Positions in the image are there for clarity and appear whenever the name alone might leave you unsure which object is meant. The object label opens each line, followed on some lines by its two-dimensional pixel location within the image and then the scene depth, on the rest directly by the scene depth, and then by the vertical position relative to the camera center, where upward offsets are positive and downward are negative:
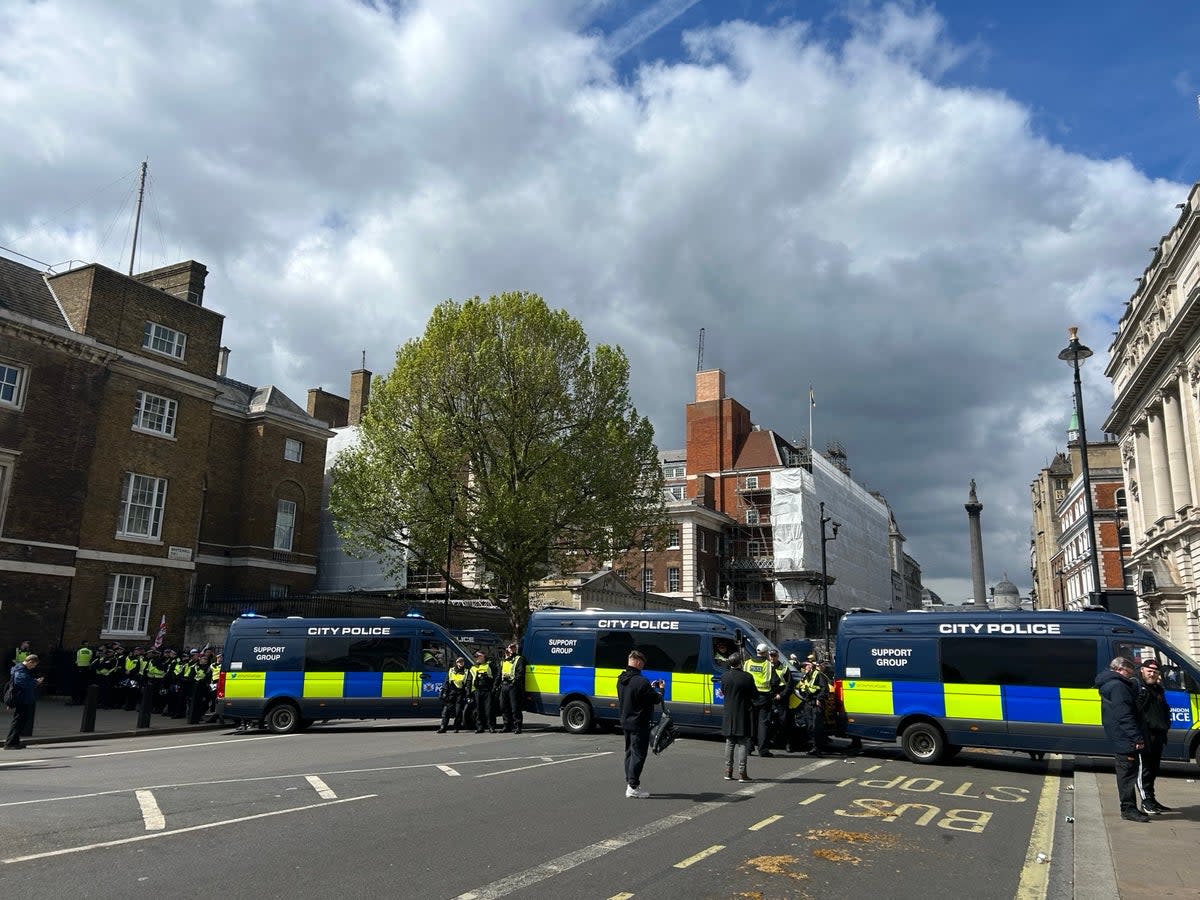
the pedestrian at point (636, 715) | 9.62 -0.73
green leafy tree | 27.19 +6.07
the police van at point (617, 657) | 16.75 -0.17
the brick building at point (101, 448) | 25.08 +5.76
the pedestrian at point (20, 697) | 14.65 -1.10
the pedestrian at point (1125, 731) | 8.84 -0.68
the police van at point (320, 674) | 18.11 -0.69
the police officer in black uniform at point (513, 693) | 18.22 -0.97
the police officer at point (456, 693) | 18.09 -1.00
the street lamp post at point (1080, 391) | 19.20 +5.98
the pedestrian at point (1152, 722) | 9.12 -0.64
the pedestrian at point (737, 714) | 10.68 -0.75
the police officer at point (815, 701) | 14.65 -0.79
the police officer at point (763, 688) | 13.66 -0.55
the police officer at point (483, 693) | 17.98 -0.98
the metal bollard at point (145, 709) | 18.06 -1.52
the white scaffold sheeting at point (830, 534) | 60.91 +8.91
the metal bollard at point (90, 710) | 17.19 -1.49
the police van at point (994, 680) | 12.59 -0.31
